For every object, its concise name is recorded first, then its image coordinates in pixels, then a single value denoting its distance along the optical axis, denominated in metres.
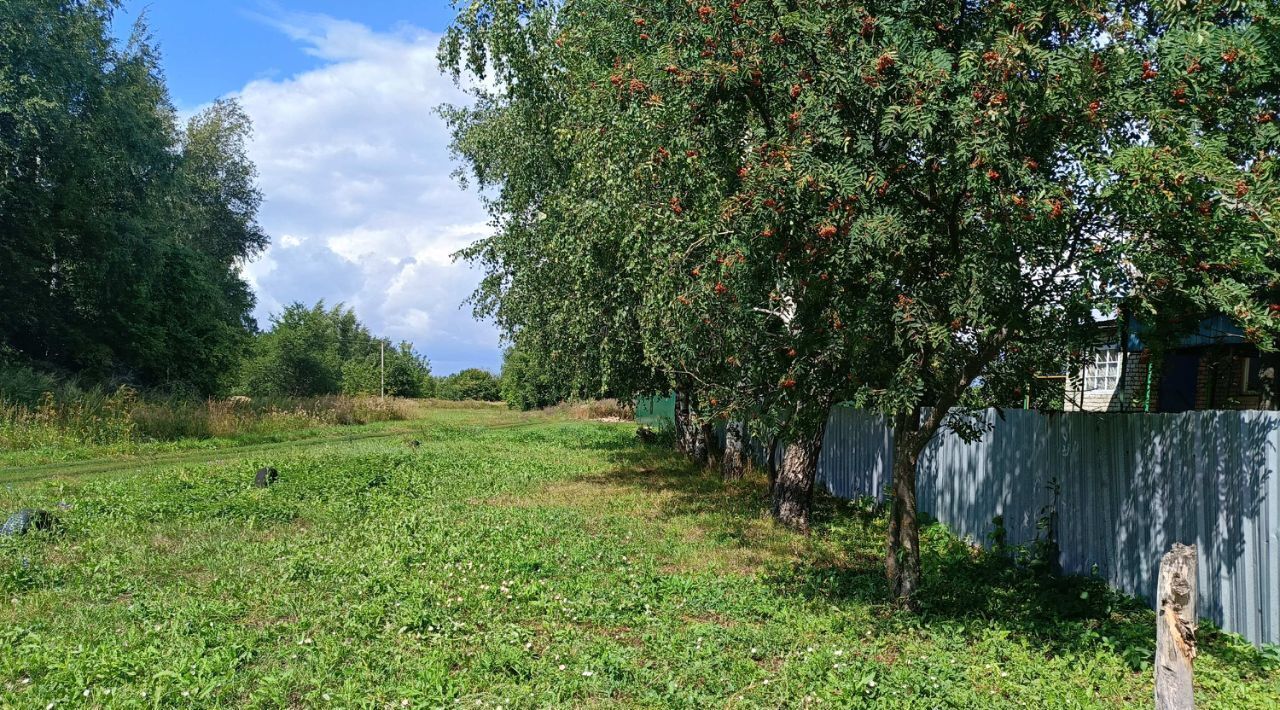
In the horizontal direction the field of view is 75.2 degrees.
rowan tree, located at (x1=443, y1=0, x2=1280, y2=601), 4.66
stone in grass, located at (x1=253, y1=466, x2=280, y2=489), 12.50
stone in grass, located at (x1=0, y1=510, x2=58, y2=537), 8.49
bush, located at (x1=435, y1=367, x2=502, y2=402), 66.25
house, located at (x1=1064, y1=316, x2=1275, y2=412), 10.92
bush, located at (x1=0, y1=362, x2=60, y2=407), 18.95
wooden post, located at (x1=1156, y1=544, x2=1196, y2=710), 3.37
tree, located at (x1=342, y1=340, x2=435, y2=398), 52.44
